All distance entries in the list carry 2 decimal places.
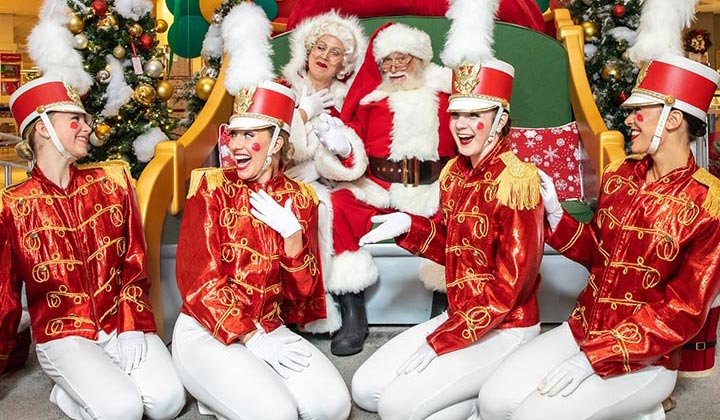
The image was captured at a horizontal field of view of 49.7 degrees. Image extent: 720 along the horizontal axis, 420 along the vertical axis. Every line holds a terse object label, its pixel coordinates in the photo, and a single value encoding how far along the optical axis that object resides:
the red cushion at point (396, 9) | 4.18
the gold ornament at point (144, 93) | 3.99
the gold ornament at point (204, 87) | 4.27
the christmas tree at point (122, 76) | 3.91
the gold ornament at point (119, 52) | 3.94
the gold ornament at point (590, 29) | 4.44
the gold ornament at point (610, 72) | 4.29
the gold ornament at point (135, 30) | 3.98
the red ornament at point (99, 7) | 3.88
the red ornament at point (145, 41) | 4.02
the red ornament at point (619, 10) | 4.32
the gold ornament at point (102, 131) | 3.92
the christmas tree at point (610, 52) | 4.29
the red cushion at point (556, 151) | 3.62
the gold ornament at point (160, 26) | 4.15
